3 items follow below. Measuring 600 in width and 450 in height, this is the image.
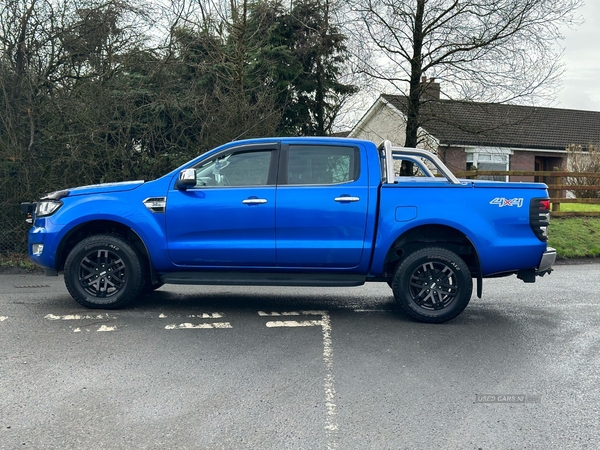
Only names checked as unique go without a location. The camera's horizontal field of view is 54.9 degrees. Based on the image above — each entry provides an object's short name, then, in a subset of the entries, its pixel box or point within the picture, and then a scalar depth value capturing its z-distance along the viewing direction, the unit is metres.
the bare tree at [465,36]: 14.09
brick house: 15.55
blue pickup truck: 5.89
